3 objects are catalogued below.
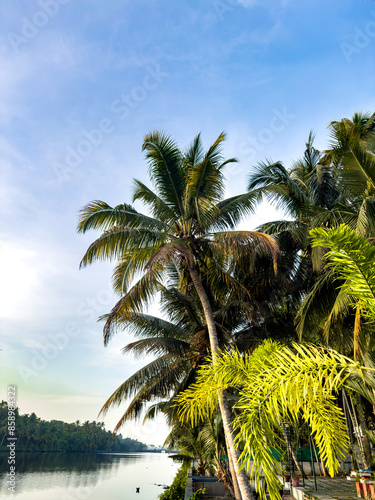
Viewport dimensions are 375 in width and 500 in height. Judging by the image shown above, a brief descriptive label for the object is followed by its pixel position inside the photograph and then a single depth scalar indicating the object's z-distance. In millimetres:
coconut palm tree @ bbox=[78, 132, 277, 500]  8109
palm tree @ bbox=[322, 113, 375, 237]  6789
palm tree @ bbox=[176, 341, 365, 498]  2793
